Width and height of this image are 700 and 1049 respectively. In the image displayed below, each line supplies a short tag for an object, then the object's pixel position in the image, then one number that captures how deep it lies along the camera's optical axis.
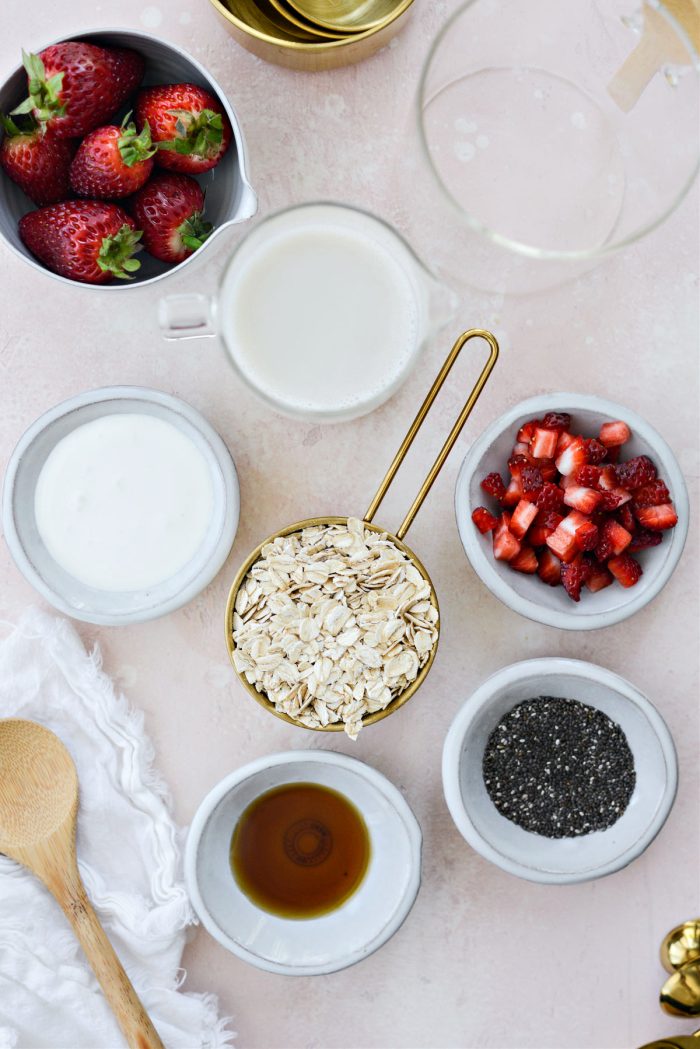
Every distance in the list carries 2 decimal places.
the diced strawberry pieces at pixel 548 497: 0.84
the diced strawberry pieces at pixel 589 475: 0.83
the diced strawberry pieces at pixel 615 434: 0.84
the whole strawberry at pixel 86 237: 0.81
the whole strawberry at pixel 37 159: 0.81
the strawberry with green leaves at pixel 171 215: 0.82
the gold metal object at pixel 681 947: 0.87
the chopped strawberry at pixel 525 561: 0.84
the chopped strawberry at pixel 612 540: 0.84
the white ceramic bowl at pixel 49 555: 0.84
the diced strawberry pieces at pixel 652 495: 0.83
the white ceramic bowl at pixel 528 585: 0.83
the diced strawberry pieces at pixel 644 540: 0.84
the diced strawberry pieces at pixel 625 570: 0.84
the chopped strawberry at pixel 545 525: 0.84
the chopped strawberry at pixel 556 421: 0.84
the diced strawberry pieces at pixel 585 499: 0.83
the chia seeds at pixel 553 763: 0.86
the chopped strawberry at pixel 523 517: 0.83
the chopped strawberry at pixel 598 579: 0.84
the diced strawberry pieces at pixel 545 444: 0.84
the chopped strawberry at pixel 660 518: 0.83
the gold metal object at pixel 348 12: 0.84
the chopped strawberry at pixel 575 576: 0.84
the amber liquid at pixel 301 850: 0.87
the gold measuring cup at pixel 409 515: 0.83
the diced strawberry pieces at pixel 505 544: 0.84
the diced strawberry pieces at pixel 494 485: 0.84
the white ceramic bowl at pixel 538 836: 0.84
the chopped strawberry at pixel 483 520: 0.84
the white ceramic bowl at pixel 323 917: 0.84
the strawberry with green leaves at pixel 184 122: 0.81
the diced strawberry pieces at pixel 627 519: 0.84
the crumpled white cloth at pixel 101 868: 0.86
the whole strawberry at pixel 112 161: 0.81
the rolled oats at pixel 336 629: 0.83
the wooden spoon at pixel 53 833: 0.85
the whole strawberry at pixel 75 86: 0.80
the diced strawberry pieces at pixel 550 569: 0.85
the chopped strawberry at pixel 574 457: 0.83
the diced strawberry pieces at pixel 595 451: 0.83
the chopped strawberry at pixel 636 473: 0.84
